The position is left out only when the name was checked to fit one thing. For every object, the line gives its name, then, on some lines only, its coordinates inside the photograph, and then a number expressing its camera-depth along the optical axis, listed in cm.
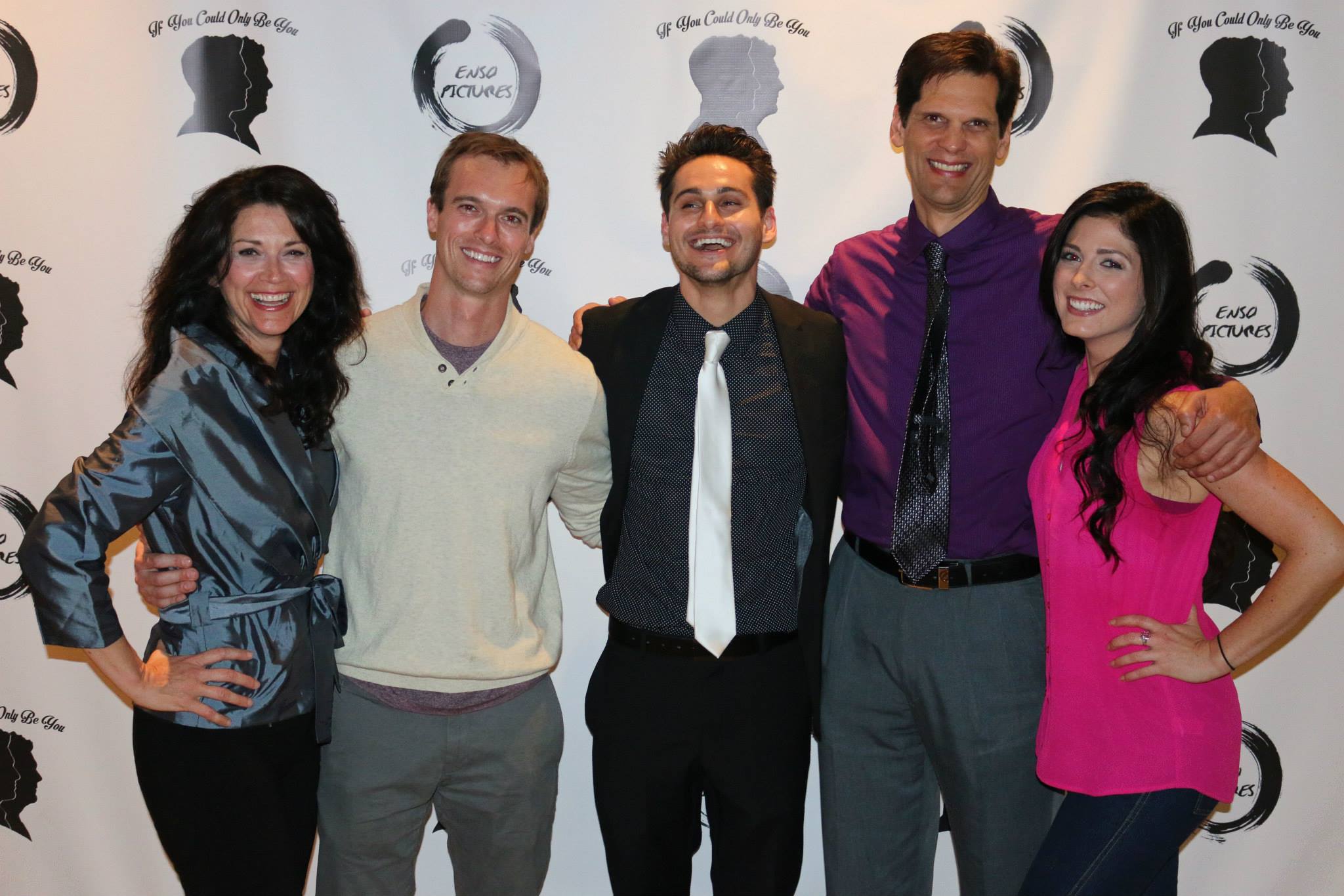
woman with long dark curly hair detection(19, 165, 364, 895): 190
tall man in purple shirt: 225
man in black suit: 229
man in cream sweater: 221
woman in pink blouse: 189
